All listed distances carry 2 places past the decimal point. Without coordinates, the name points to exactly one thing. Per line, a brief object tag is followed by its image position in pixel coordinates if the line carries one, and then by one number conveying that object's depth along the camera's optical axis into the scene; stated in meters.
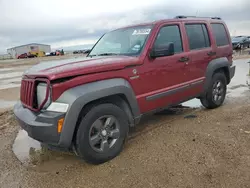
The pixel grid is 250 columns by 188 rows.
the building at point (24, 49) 59.34
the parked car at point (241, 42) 20.44
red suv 2.40
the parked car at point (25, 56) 47.51
